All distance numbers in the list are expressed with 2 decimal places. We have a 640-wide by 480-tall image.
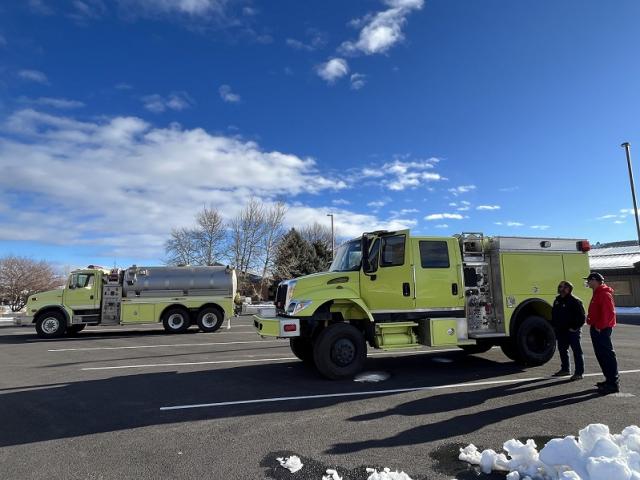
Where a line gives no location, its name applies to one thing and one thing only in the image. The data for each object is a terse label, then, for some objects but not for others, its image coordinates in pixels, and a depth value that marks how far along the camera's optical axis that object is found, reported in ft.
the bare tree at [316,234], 243.25
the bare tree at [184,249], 184.55
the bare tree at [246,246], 181.88
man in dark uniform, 27.07
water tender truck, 61.11
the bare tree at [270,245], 182.70
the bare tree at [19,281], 161.48
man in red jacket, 23.30
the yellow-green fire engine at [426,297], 28.25
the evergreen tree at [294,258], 176.55
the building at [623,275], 97.04
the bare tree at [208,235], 183.42
